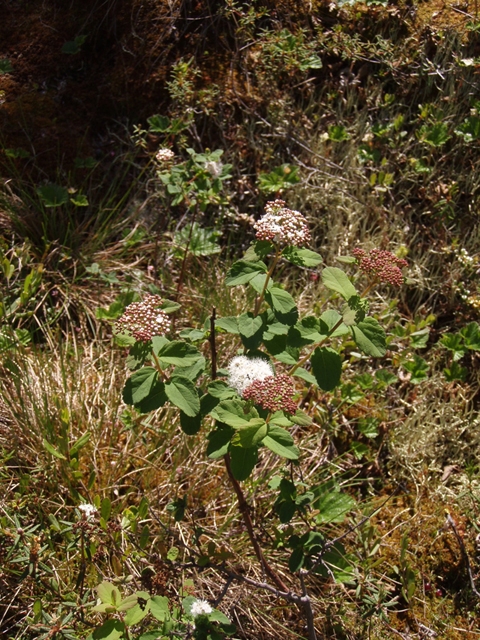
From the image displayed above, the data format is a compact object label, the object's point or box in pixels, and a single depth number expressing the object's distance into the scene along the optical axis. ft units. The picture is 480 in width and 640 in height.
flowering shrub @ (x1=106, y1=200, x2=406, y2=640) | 1.60
